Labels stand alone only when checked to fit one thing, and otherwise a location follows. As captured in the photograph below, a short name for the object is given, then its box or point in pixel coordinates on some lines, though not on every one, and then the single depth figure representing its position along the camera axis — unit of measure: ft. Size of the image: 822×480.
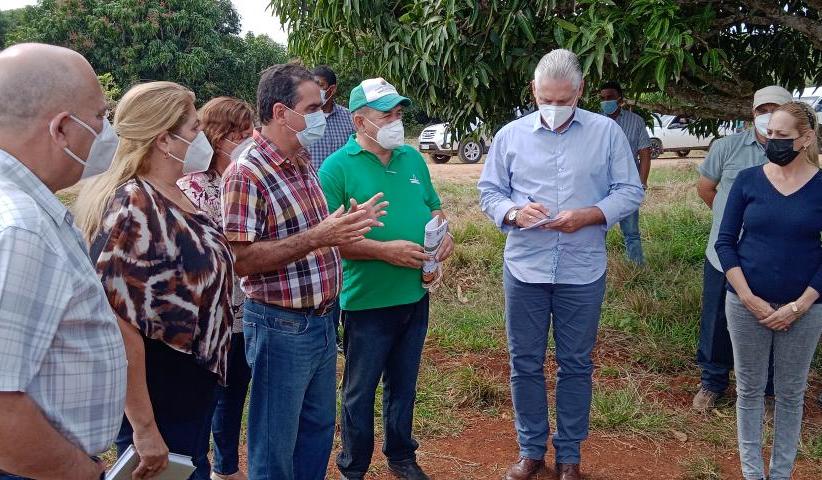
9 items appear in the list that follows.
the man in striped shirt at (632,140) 21.98
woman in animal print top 7.29
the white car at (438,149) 61.93
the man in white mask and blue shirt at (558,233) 11.90
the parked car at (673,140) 66.39
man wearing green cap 11.41
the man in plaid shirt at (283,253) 9.31
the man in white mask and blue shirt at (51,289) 5.08
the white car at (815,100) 50.23
